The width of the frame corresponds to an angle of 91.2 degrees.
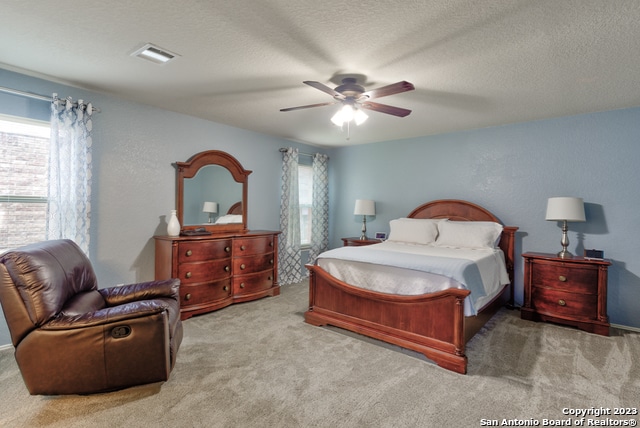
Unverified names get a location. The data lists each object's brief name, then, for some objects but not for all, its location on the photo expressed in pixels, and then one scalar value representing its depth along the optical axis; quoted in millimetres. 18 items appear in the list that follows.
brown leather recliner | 1838
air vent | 2295
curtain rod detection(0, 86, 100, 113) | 2680
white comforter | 2641
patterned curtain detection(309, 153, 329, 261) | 5645
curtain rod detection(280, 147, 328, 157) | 5117
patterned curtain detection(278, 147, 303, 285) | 5133
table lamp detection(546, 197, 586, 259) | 3398
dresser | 3475
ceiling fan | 2627
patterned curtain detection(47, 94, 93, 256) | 2893
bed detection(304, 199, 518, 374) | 2455
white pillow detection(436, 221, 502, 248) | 3871
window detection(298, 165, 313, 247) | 5574
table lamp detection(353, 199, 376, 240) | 5172
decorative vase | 3623
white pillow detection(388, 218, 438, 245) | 4258
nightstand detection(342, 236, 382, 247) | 4950
